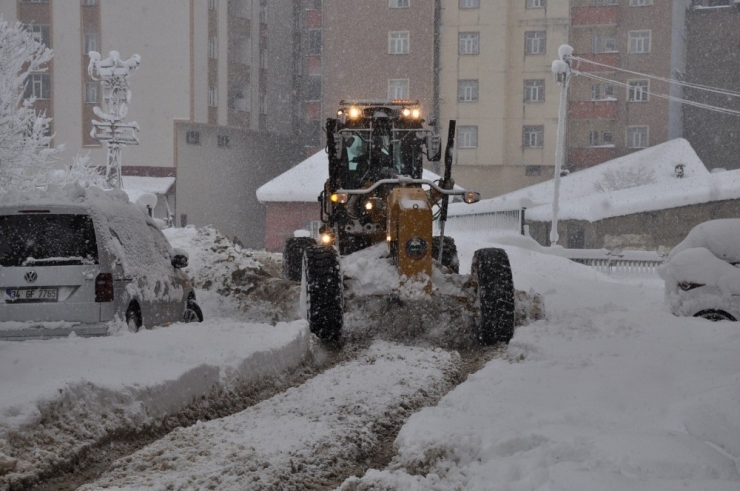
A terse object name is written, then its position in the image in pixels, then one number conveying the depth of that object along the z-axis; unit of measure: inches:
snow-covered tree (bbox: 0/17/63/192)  1220.5
